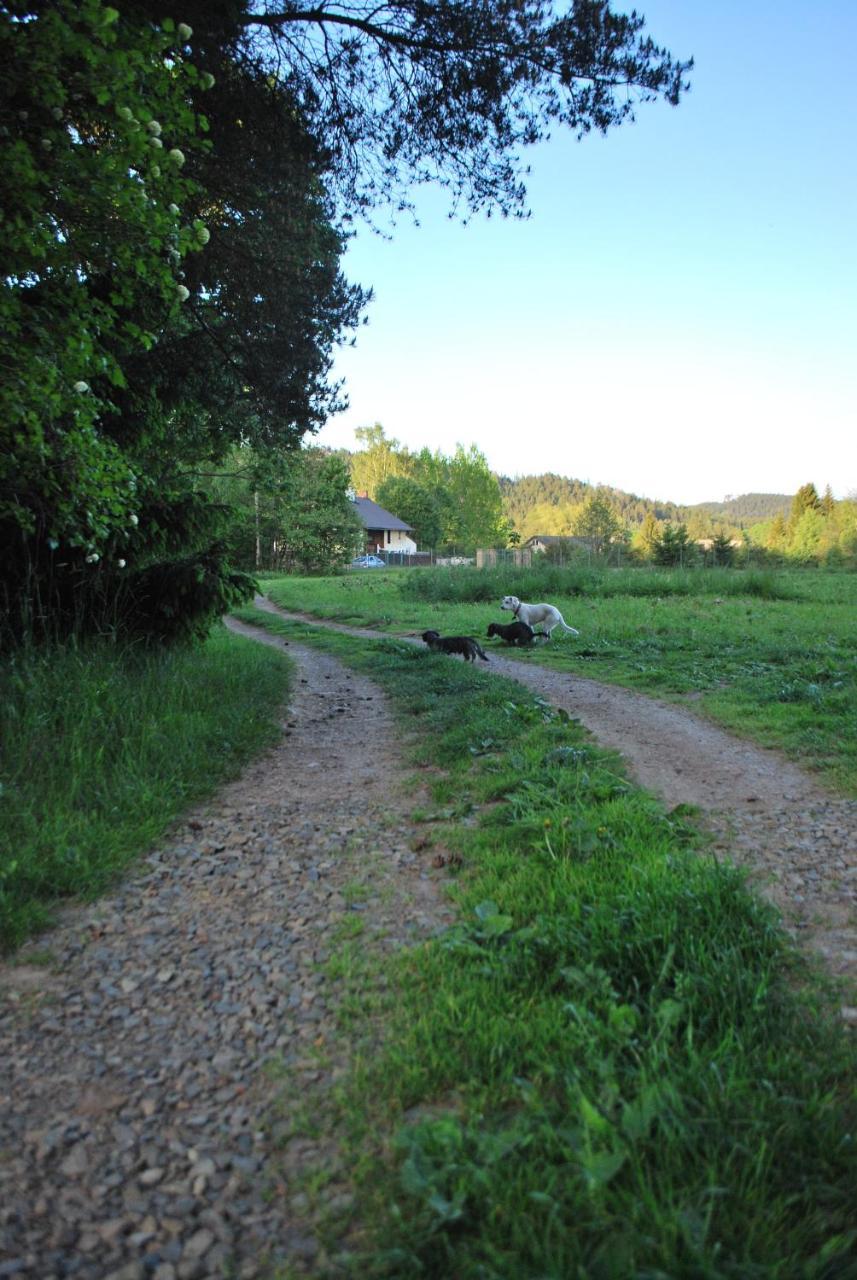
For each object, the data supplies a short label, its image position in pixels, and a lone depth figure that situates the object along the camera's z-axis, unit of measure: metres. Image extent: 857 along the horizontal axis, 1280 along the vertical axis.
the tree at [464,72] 5.70
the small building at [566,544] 26.88
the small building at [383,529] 69.19
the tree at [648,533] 34.81
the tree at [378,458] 80.96
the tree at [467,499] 70.12
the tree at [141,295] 3.40
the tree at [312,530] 41.91
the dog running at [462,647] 9.66
